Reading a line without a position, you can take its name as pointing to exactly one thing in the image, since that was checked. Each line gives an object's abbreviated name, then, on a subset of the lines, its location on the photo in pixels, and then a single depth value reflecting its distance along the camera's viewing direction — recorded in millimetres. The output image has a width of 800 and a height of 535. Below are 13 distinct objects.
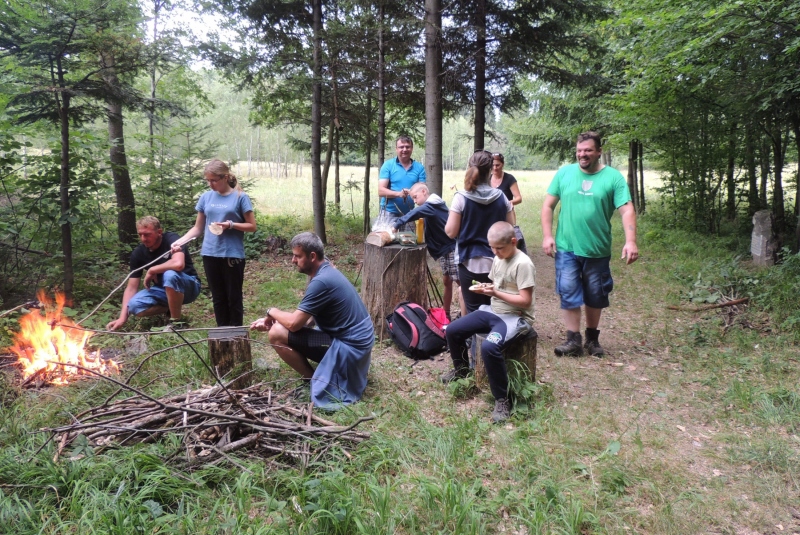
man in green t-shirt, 4559
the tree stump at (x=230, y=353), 4164
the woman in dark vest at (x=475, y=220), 4484
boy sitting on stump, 3670
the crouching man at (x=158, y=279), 5385
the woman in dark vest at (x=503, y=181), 6387
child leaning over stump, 5152
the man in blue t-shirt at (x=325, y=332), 3896
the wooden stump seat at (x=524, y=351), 3908
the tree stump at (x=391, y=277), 5375
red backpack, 4961
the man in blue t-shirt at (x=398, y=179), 5883
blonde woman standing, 5035
